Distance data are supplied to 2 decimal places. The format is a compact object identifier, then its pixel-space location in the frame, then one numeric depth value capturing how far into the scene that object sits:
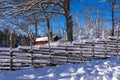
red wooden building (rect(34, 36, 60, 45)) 17.49
